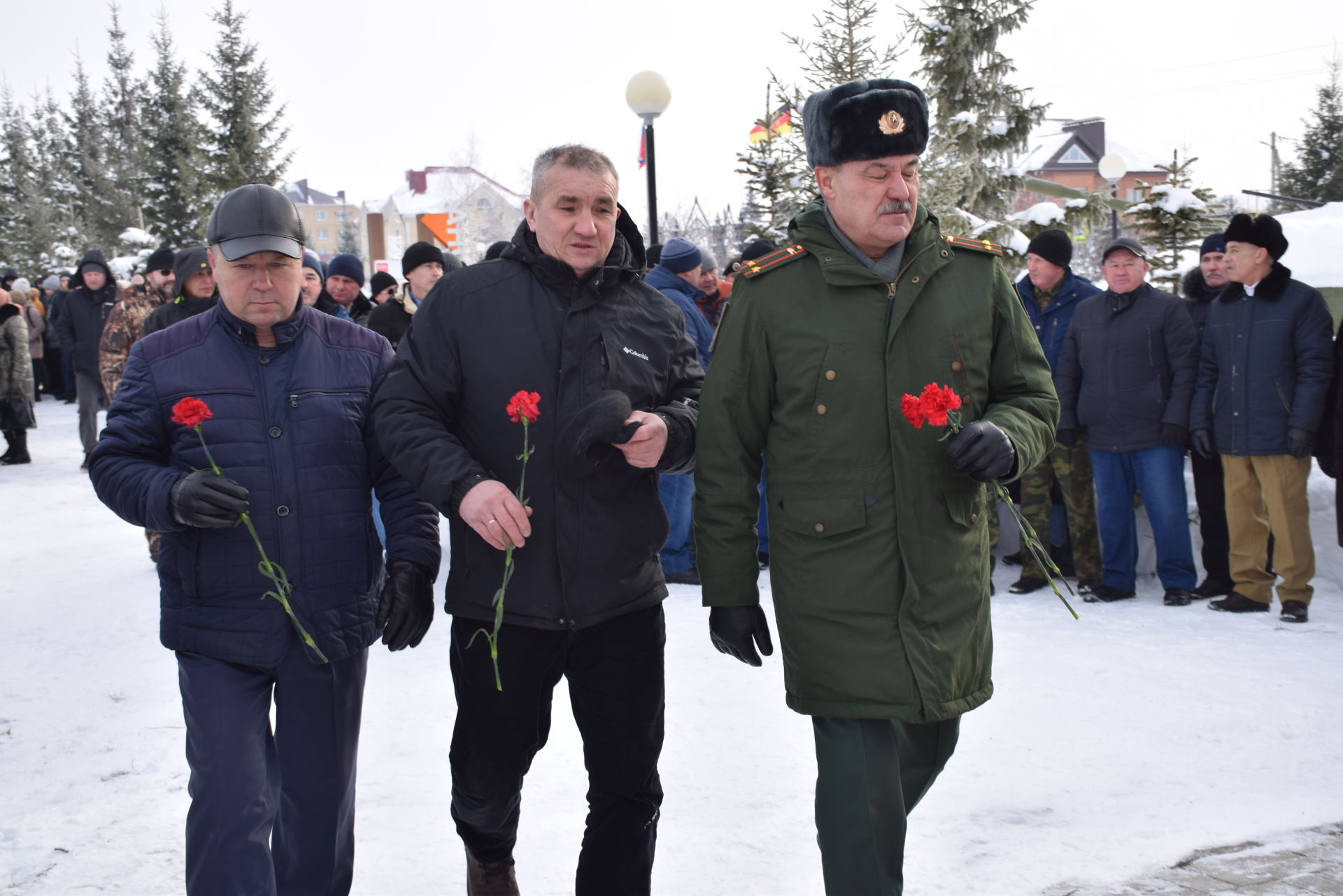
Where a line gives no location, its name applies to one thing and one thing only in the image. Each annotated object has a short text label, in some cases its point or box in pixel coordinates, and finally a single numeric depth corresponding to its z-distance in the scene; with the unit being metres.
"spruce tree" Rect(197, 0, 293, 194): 29.39
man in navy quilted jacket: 2.60
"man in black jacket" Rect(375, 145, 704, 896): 2.79
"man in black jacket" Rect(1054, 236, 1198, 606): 6.80
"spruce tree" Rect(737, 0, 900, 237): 14.03
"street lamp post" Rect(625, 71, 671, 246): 10.21
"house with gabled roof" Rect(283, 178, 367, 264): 121.06
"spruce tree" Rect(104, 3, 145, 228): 38.41
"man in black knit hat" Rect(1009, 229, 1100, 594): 7.21
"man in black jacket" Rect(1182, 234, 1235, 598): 7.02
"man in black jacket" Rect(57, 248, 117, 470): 11.94
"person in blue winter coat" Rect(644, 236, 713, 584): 7.31
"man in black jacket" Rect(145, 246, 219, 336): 6.31
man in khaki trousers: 6.27
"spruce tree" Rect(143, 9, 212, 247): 28.28
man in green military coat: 2.65
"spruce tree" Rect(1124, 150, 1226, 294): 11.20
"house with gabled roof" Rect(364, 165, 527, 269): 69.56
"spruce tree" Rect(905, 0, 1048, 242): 13.78
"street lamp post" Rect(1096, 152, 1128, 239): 19.91
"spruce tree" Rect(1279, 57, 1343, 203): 24.77
